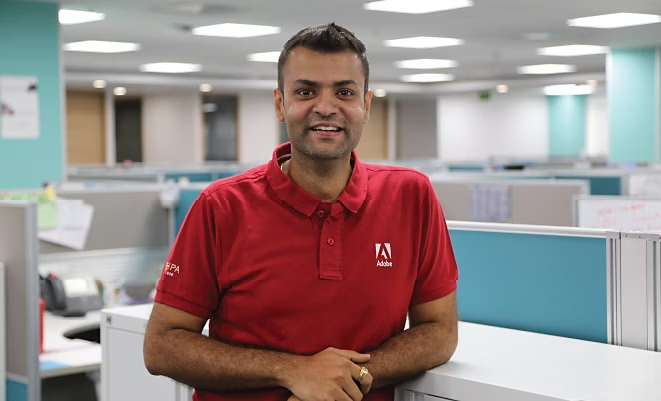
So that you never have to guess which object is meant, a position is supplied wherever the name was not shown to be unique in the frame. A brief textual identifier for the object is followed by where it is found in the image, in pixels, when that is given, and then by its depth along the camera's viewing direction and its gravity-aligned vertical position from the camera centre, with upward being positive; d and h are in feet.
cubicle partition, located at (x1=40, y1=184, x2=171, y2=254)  13.16 -0.61
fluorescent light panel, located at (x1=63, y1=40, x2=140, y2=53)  31.24 +4.72
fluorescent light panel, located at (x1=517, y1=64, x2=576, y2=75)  43.09 +5.22
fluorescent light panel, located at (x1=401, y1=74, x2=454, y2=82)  47.73 +5.34
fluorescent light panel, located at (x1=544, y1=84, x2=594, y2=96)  54.39 +5.17
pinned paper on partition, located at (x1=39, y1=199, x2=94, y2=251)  12.70 -0.68
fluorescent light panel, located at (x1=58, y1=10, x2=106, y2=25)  23.76 +4.40
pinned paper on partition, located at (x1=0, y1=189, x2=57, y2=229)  12.52 -0.37
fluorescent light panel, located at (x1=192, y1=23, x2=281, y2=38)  26.96 +4.53
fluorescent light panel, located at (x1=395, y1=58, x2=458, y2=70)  39.45 +5.04
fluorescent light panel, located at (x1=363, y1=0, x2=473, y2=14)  22.33 +4.32
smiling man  4.91 -0.53
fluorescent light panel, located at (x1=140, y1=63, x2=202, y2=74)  39.73 +5.01
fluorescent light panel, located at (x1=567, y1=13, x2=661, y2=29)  25.71 +4.50
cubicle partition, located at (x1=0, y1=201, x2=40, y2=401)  9.78 -1.32
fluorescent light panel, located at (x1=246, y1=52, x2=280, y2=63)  35.62 +4.87
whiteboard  9.15 -0.41
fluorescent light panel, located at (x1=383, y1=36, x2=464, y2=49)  30.78 +4.68
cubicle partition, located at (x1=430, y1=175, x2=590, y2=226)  13.62 -0.41
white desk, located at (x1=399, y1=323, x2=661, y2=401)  4.89 -1.17
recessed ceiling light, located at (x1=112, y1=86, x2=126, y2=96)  46.91 +4.64
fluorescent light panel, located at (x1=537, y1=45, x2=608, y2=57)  34.21 +4.86
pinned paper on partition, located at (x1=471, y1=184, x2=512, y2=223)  14.33 -0.46
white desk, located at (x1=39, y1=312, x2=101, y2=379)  9.82 -2.02
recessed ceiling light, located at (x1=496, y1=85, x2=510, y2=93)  52.44 +5.12
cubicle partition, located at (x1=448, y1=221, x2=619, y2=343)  6.33 -0.78
